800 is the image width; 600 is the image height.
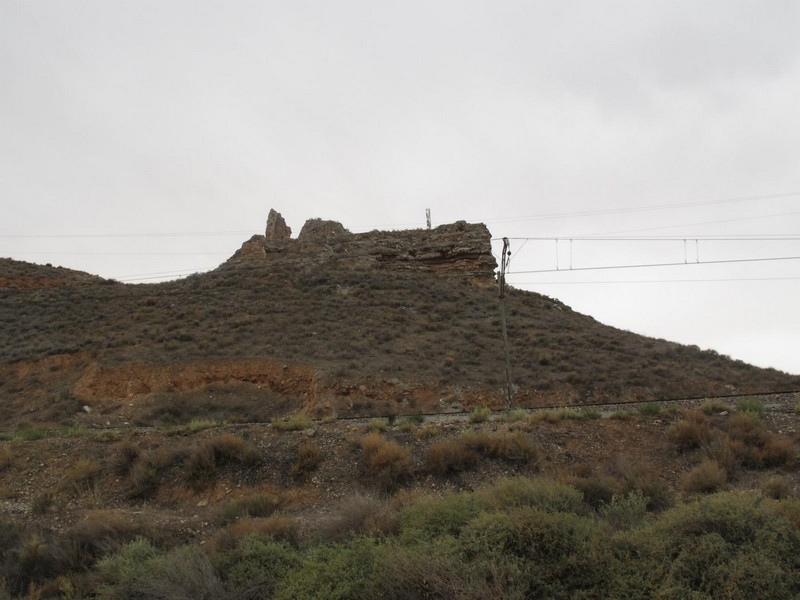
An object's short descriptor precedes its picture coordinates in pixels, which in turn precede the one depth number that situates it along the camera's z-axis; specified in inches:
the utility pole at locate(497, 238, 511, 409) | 971.9
